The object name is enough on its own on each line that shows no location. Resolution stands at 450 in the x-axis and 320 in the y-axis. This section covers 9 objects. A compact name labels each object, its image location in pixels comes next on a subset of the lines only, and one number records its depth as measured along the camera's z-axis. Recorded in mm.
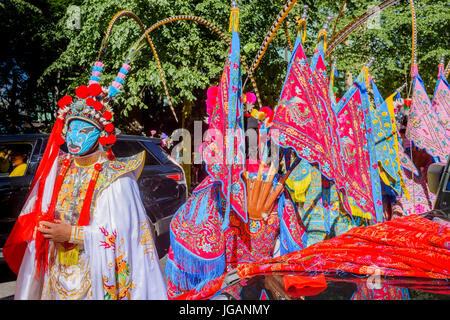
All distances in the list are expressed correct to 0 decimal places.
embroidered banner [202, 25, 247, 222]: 3148
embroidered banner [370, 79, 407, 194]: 5246
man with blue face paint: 2275
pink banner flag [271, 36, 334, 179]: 3293
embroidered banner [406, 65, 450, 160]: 5906
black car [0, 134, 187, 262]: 4715
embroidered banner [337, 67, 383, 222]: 3867
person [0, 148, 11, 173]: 5328
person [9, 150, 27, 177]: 4992
